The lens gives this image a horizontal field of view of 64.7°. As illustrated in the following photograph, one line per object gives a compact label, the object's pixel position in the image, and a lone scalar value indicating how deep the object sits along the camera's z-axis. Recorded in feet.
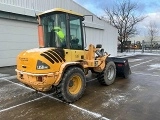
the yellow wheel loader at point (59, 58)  10.59
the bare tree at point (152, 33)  111.79
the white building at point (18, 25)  24.28
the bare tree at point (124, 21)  63.94
